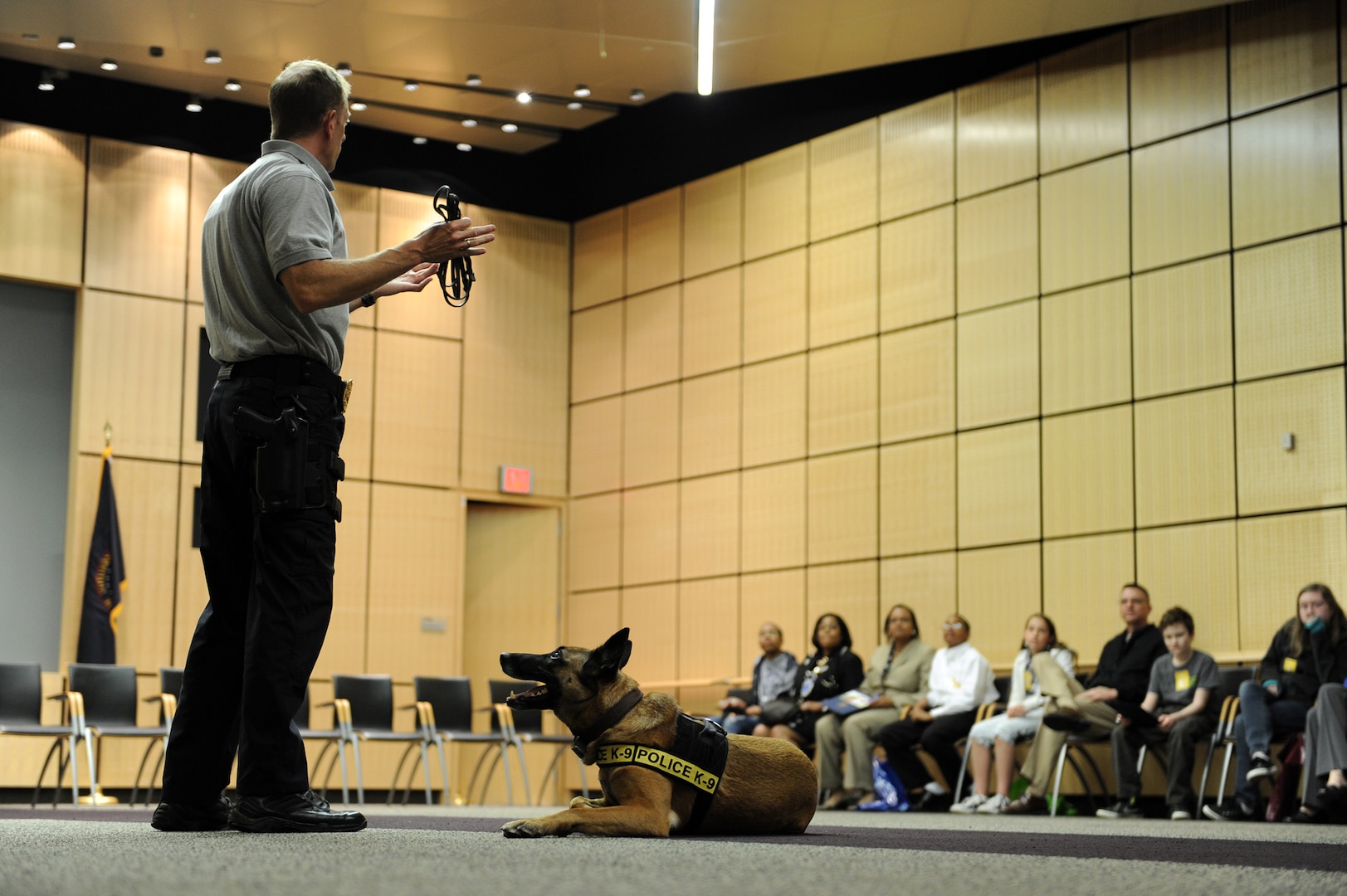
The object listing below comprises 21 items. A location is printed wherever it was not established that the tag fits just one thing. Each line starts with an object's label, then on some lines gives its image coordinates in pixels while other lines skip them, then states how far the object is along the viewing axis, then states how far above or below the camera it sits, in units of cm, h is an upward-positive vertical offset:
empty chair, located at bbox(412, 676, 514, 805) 1028 -88
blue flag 1059 -2
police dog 357 -45
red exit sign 1286 +96
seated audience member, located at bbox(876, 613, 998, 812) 877 -78
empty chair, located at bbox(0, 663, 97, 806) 891 -76
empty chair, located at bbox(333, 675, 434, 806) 1014 -83
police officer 304 +24
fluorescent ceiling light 952 +372
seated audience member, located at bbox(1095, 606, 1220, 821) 764 -66
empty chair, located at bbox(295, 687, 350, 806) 985 -101
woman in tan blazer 897 -74
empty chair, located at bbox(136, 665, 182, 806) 962 -73
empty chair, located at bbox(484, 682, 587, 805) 1045 -99
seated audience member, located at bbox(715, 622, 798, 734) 981 -62
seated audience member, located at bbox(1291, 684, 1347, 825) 679 -75
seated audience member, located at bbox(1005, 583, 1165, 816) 799 -52
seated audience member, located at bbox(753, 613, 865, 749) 938 -55
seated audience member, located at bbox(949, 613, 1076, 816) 828 -74
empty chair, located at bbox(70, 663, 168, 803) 930 -73
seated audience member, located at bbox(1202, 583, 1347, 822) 723 -44
